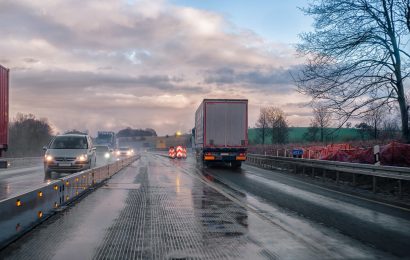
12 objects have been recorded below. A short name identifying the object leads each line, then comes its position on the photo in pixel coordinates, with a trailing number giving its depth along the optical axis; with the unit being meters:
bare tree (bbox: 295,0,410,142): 21.56
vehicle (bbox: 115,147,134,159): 59.78
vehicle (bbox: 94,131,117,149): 58.06
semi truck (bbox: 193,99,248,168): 30.62
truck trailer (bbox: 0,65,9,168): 17.39
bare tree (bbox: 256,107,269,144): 80.82
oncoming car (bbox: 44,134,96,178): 20.91
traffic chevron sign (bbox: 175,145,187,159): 55.26
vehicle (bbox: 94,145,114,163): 48.33
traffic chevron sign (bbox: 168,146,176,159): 56.17
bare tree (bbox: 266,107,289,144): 75.19
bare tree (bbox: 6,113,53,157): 76.88
